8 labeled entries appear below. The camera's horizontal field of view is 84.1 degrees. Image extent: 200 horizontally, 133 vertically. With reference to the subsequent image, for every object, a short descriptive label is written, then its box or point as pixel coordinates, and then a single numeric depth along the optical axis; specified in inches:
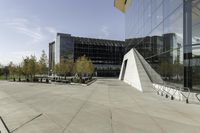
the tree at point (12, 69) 1128.9
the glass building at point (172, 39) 298.2
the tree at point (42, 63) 989.3
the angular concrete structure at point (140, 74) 484.7
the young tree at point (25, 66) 919.2
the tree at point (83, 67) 1073.6
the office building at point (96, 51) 1857.9
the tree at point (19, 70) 1053.0
